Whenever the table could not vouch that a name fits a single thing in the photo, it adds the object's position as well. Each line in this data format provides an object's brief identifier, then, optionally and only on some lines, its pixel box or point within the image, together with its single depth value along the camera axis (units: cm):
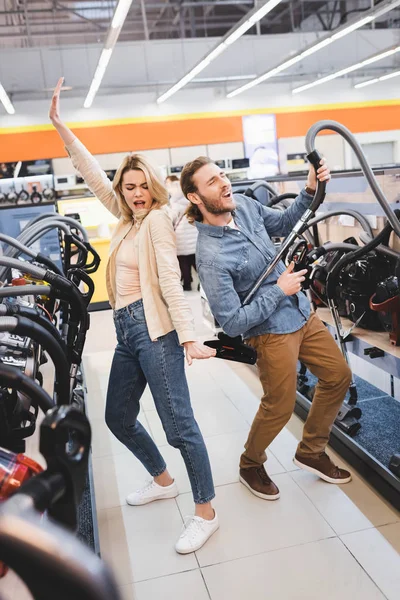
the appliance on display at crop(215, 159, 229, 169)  1325
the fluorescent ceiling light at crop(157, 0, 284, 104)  776
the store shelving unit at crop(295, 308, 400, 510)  265
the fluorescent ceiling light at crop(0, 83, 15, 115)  1080
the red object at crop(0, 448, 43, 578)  87
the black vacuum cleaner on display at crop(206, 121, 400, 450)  244
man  235
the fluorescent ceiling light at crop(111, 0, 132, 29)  684
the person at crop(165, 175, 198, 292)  844
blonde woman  223
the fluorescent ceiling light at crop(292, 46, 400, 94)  1136
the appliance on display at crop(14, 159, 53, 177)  1389
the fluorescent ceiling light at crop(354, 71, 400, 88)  1444
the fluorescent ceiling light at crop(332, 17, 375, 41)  898
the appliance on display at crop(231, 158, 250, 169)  1291
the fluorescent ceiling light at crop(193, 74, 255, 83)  1388
